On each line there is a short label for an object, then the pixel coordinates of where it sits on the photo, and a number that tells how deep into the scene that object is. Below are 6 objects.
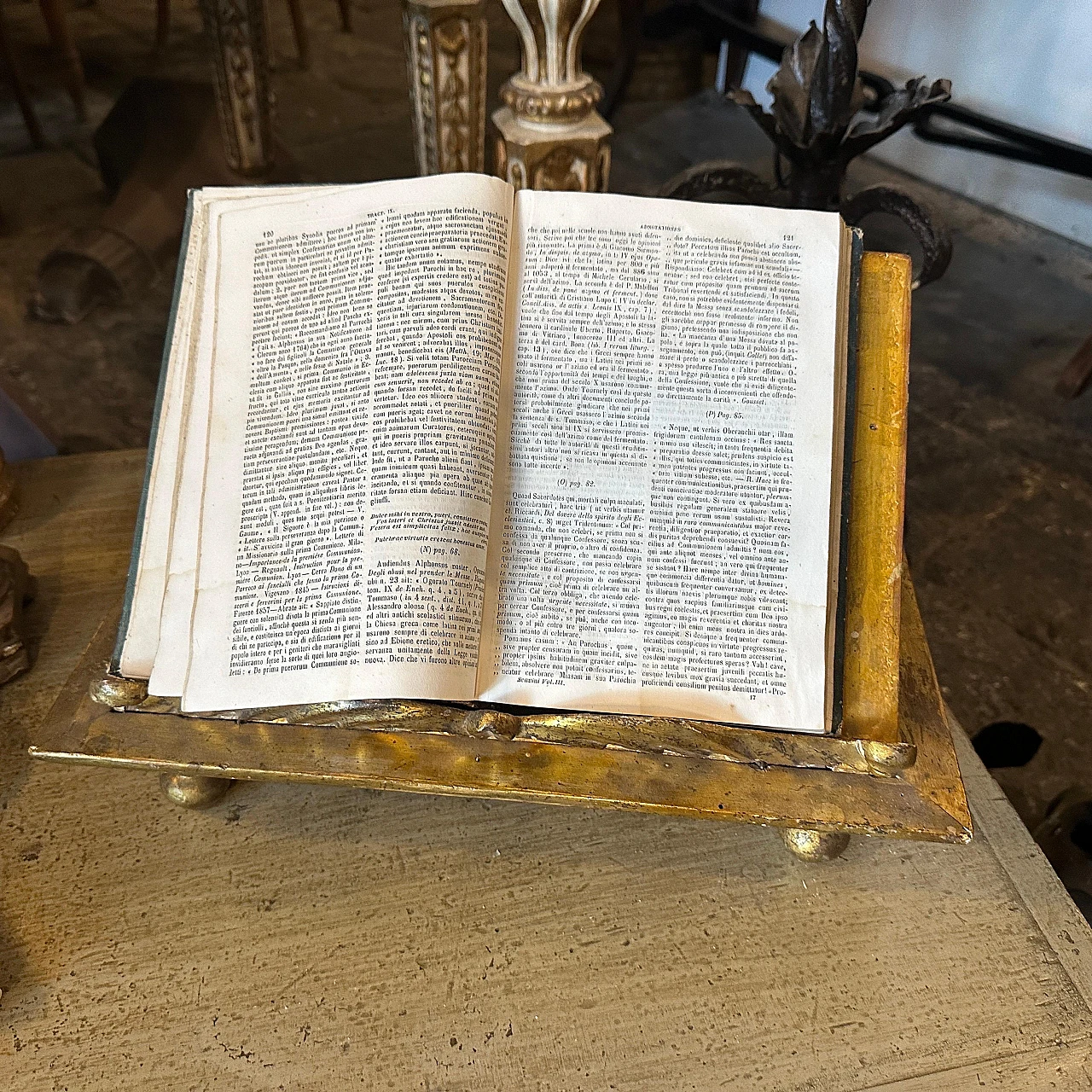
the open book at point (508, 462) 0.87
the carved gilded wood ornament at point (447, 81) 1.79
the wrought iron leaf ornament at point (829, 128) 1.21
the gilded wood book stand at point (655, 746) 0.86
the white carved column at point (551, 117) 1.43
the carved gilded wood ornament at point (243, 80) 2.17
